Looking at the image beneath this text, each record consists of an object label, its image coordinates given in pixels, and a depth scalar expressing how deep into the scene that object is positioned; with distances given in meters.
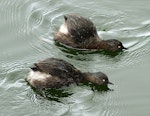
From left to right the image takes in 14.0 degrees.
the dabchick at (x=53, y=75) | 10.12
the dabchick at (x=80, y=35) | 11.39
